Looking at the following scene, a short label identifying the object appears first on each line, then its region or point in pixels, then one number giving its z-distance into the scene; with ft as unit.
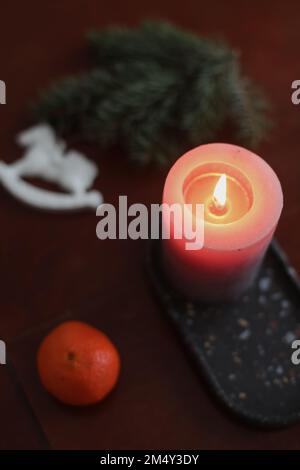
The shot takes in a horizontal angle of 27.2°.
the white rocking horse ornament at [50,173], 2.16
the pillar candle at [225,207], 1.70
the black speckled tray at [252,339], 1.88
